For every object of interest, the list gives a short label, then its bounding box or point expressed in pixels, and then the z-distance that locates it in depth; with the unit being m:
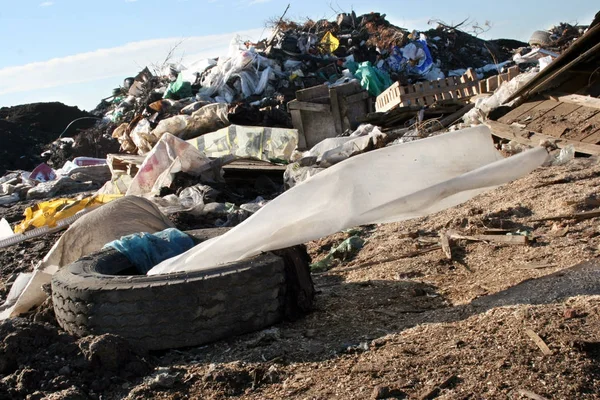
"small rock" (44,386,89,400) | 2.60
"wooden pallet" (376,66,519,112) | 10.80
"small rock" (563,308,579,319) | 2.63
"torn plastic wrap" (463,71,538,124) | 7.87
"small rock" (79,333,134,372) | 2.83
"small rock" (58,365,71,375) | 2.80
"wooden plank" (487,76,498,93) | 10.09
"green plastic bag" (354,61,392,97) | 13.74
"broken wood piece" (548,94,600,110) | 6.28
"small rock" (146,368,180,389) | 2.66
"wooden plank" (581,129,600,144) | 5.86
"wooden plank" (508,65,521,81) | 10.33
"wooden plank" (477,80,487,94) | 10.41
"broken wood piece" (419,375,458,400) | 2.22
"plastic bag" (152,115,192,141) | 10.77
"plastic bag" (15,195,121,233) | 7.06
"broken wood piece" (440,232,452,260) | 4.09
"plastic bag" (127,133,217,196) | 7.99
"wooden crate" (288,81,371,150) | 11.00
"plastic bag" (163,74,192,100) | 14.46
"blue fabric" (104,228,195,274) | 4.04
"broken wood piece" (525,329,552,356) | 2.38
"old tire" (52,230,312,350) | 3.08
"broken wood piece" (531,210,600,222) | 4.16
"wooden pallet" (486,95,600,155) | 5.98
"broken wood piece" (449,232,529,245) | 3.99
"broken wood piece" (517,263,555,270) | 3.52
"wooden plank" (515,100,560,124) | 6.73
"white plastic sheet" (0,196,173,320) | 5.00
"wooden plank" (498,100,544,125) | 6.97
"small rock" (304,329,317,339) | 3.04
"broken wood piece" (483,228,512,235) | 4.27
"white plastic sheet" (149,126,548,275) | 3.33
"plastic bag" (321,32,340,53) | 16.64
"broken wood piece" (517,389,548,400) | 2.08
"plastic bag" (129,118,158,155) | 10.89
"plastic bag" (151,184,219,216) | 6.94
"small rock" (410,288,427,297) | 3.54
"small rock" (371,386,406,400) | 2.25
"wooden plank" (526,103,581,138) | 6.27
